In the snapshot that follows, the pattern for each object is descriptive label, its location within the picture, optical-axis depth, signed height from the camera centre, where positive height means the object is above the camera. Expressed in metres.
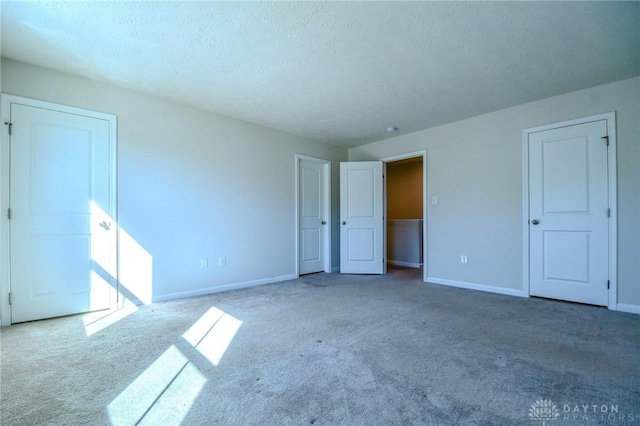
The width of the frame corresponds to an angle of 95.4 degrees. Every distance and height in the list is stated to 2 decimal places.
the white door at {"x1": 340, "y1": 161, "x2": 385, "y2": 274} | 5.18 -0.07
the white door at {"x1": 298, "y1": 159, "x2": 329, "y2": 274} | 5.05 -0.02
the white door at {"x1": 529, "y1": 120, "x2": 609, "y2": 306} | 3.14 +0.01
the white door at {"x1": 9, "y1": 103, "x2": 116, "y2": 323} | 2.67 +0.00
